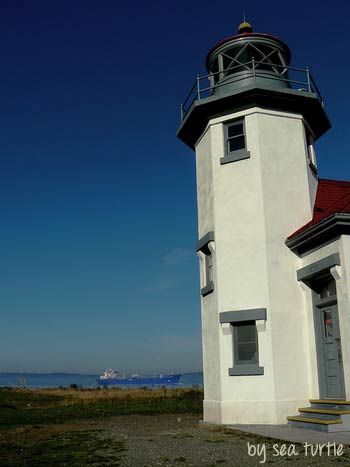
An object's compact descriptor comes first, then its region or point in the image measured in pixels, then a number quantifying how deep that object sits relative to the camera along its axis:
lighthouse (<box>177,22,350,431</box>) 12.83
